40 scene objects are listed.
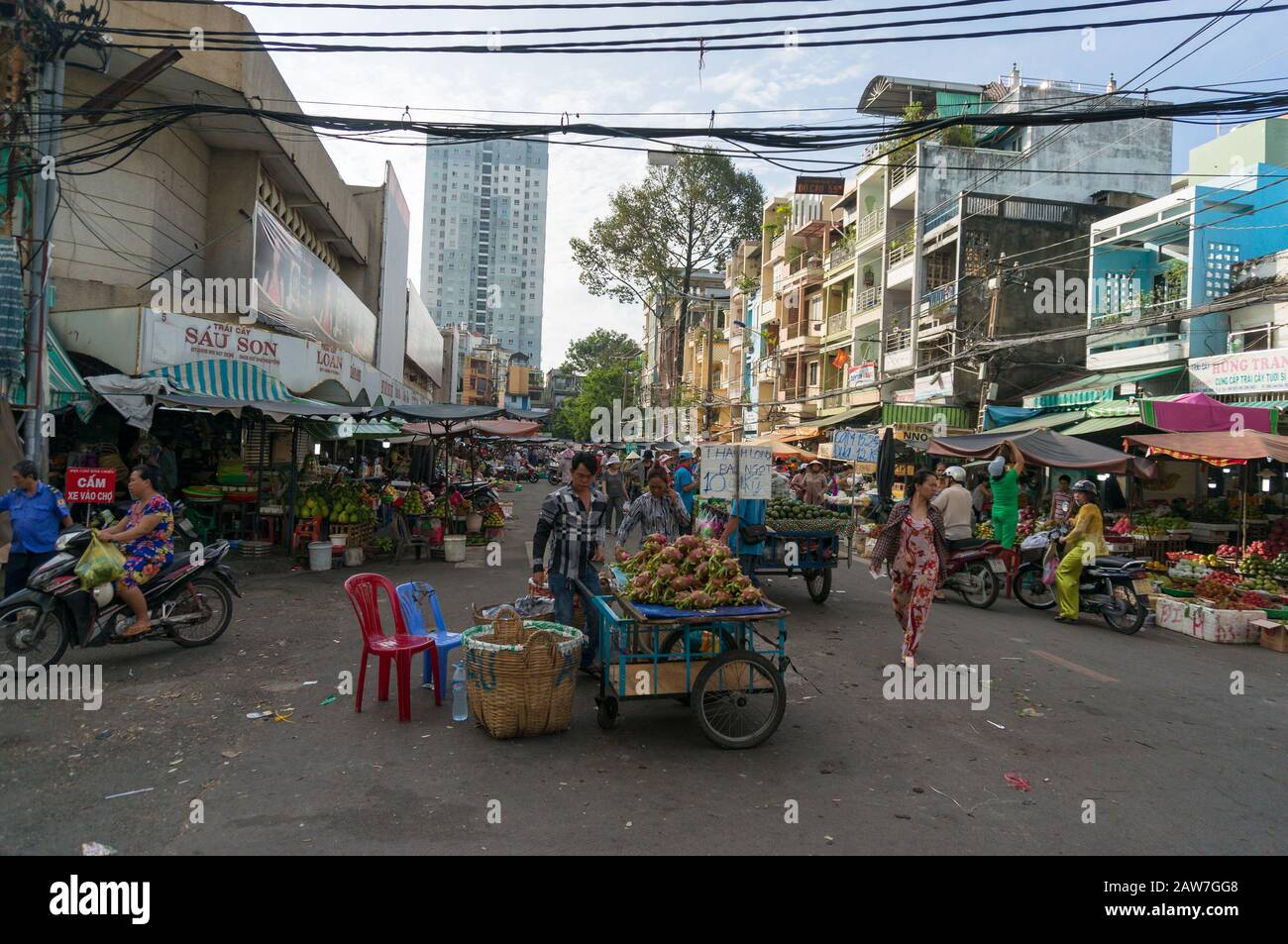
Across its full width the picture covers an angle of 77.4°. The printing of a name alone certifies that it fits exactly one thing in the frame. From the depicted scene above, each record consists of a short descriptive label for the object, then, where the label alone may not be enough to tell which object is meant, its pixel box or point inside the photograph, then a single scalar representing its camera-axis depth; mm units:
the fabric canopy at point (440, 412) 14875
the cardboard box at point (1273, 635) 9477
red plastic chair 5887
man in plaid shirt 6512
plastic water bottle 5871
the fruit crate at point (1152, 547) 15000
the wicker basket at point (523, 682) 5277
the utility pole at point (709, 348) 47716
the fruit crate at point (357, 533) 13531
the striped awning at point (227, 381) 14414
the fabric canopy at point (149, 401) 11398
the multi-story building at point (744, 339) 49719
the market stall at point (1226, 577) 9898
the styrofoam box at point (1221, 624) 9836
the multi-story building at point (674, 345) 53688
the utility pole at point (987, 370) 20531
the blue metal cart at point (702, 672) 5359
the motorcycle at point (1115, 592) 10125
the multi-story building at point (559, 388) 128250
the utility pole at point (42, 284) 10555
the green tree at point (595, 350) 94625
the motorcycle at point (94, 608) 6621
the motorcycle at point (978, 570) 11289
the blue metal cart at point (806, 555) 10695
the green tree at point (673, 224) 41219
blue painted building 17859
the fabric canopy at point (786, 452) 21312
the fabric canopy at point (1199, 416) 13461
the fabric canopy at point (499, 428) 16844
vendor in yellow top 10258
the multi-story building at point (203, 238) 14086
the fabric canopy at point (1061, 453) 12492
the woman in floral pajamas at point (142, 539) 7070
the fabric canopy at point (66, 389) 11797
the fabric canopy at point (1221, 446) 11227
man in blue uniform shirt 7566
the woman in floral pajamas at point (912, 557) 7566
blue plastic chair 6316
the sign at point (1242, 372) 14922
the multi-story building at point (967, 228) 26578
